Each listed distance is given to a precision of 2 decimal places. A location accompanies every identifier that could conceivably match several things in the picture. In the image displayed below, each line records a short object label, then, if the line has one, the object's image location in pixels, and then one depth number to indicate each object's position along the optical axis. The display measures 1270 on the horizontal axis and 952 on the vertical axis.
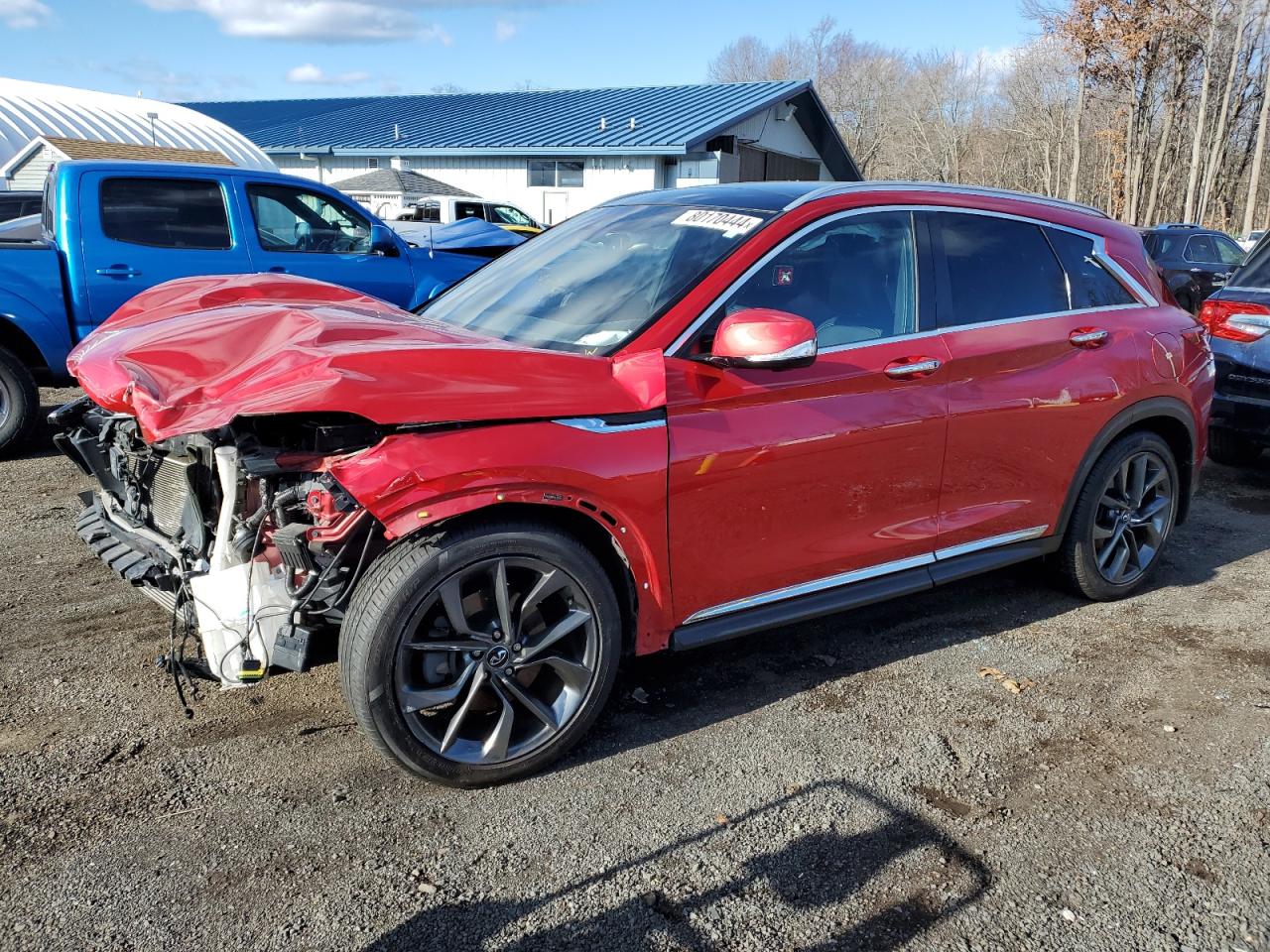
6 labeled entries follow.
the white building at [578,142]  27.69
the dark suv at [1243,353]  6.51
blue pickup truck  6.69
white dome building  26.86
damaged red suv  2.77
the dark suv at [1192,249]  16.80
